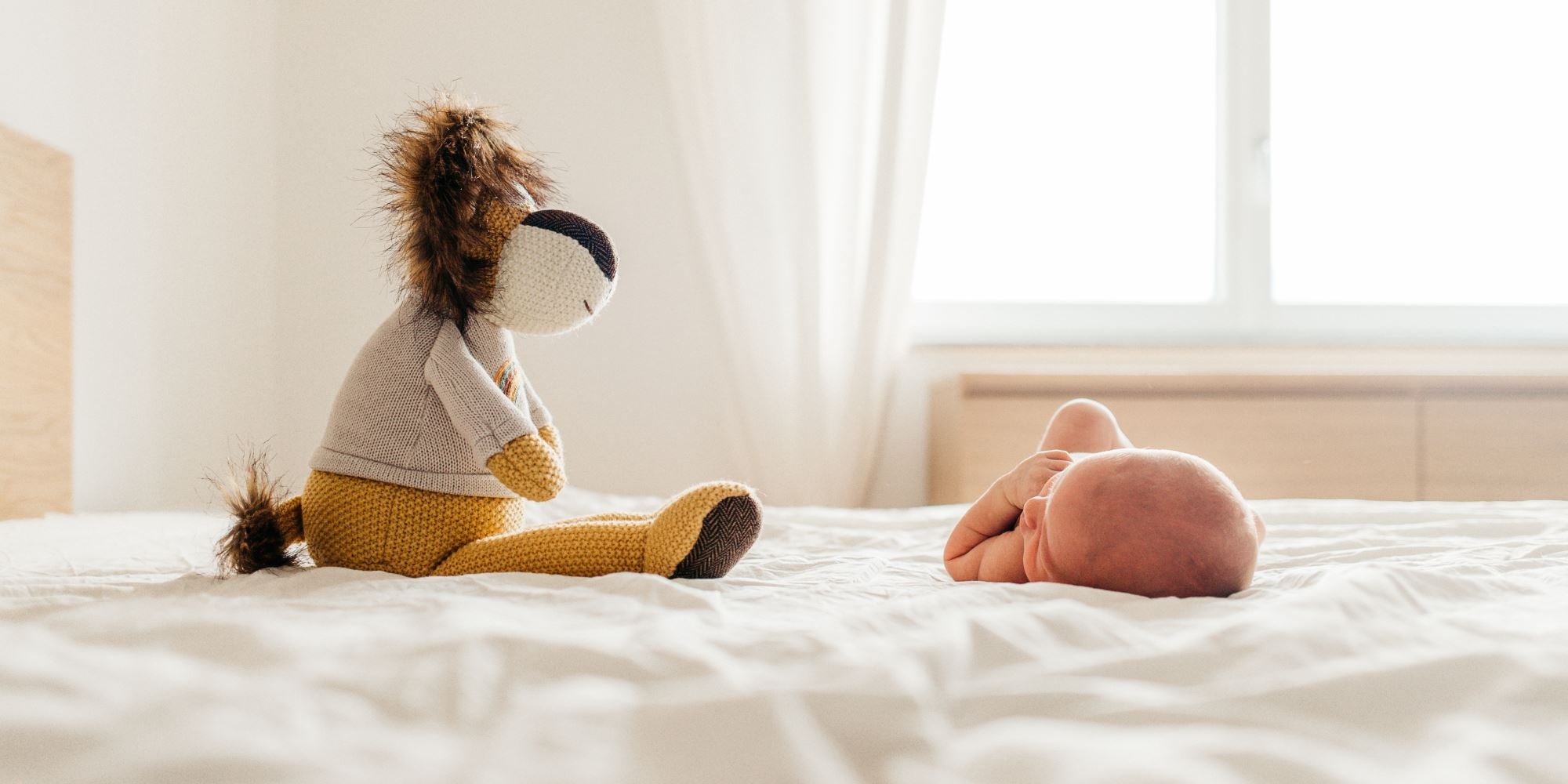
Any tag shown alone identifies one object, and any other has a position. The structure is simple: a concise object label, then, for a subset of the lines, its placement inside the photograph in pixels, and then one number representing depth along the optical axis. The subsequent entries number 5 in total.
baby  0.65
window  2.45
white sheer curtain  2.18
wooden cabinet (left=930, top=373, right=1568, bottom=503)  1.97
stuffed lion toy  0.76
